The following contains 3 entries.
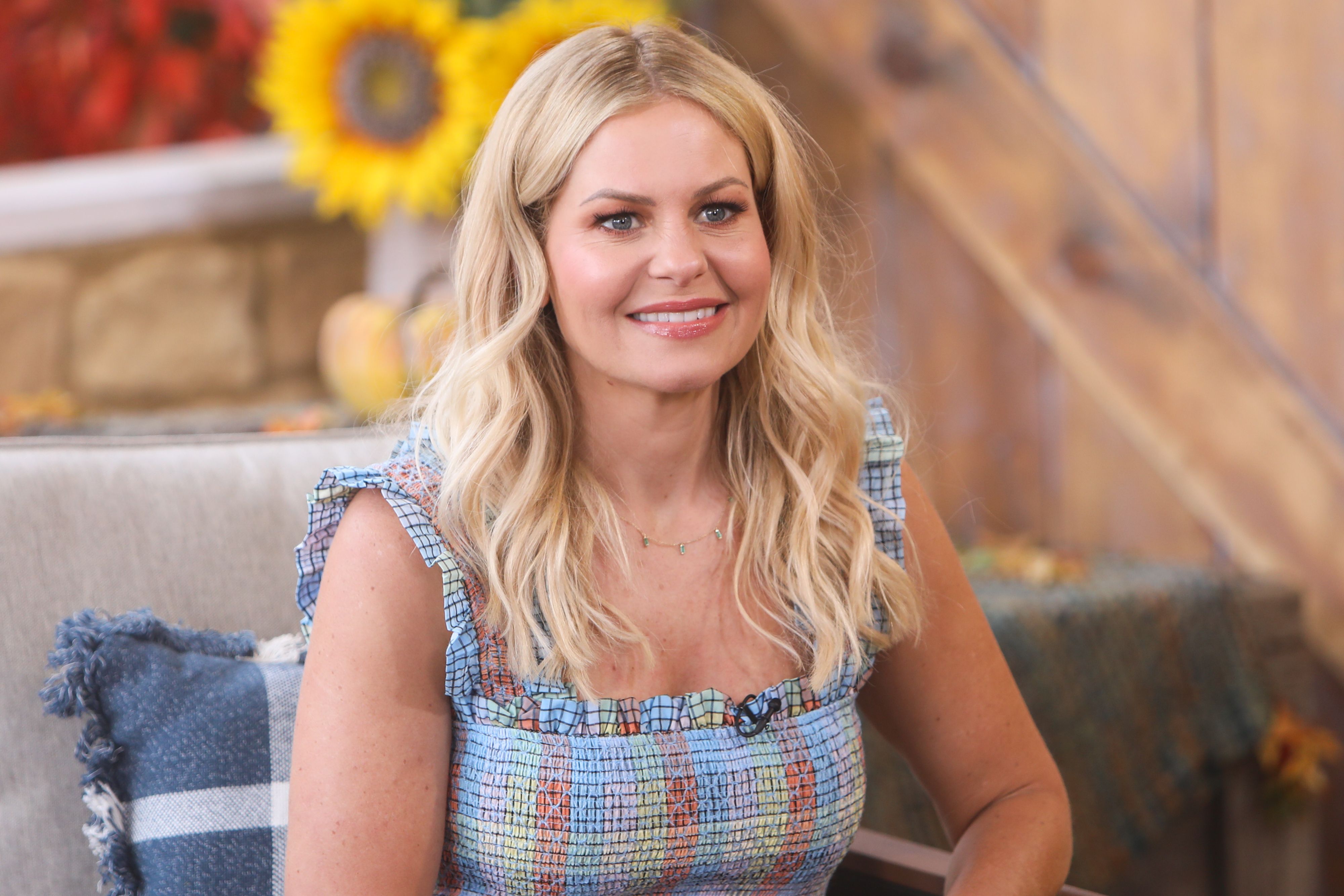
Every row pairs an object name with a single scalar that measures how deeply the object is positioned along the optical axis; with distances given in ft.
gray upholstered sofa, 8.99
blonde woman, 8.91
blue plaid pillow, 8.94
